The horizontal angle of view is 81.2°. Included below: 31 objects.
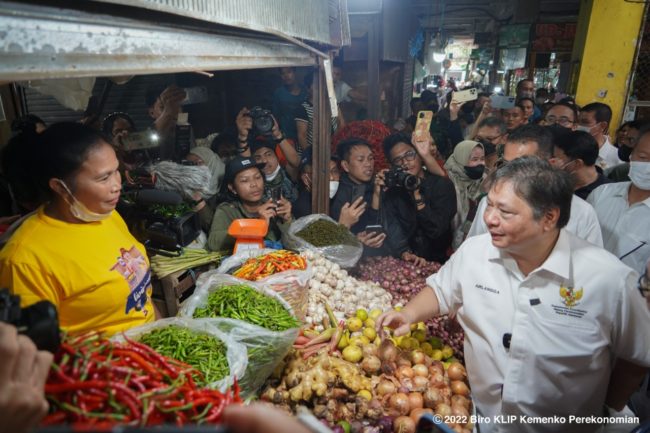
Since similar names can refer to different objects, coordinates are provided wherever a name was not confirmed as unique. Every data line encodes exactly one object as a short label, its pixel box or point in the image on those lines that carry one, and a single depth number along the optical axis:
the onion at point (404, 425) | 2.06
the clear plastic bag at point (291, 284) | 2.61
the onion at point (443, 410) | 2.20
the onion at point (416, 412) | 2.13
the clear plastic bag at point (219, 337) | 1.79
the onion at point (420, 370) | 2.41
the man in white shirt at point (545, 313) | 1.95
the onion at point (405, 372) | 2.39
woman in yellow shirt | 1.82
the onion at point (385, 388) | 2.27
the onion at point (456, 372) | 2.53
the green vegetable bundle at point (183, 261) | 3.10
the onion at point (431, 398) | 2.25
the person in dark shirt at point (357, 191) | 4.09
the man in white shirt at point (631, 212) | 2.97
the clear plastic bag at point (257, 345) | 2.03
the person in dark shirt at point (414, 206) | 4.00
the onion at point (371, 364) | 2.40
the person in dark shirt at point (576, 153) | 3.22
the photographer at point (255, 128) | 4.45
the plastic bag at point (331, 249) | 3.43
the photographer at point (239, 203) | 3.51
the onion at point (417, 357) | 2.53
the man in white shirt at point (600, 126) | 5.28
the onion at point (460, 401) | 2.31
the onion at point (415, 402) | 2.22
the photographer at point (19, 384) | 0.91
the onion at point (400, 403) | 2.19
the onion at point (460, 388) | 2.42
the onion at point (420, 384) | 2.32
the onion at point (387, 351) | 2.49
